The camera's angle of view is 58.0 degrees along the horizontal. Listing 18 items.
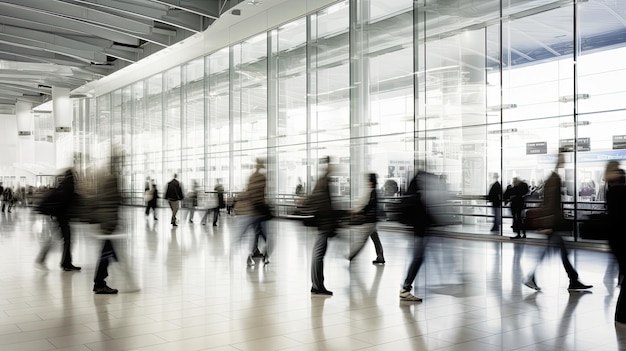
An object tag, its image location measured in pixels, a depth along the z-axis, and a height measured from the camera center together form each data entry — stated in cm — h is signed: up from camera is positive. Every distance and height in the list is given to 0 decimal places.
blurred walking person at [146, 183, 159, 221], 2231 -94
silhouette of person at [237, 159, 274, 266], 999 -51
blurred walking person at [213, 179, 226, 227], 2103 -71
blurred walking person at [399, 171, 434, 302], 737 -64
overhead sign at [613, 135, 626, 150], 1334 +72
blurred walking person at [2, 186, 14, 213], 3269 -115
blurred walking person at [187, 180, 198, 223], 2174 -96
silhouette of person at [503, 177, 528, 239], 1527 -66
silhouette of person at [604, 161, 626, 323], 651 -54
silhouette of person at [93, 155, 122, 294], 794 -58
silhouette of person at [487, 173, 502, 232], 1571 -72
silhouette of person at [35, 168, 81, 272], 945 -42
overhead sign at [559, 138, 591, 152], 1391 +70
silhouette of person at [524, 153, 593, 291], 800 -69
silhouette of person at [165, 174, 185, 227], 2005 -70
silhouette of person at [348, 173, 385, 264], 931 -69
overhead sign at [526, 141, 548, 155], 1537 +69
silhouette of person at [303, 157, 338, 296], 780 -67
